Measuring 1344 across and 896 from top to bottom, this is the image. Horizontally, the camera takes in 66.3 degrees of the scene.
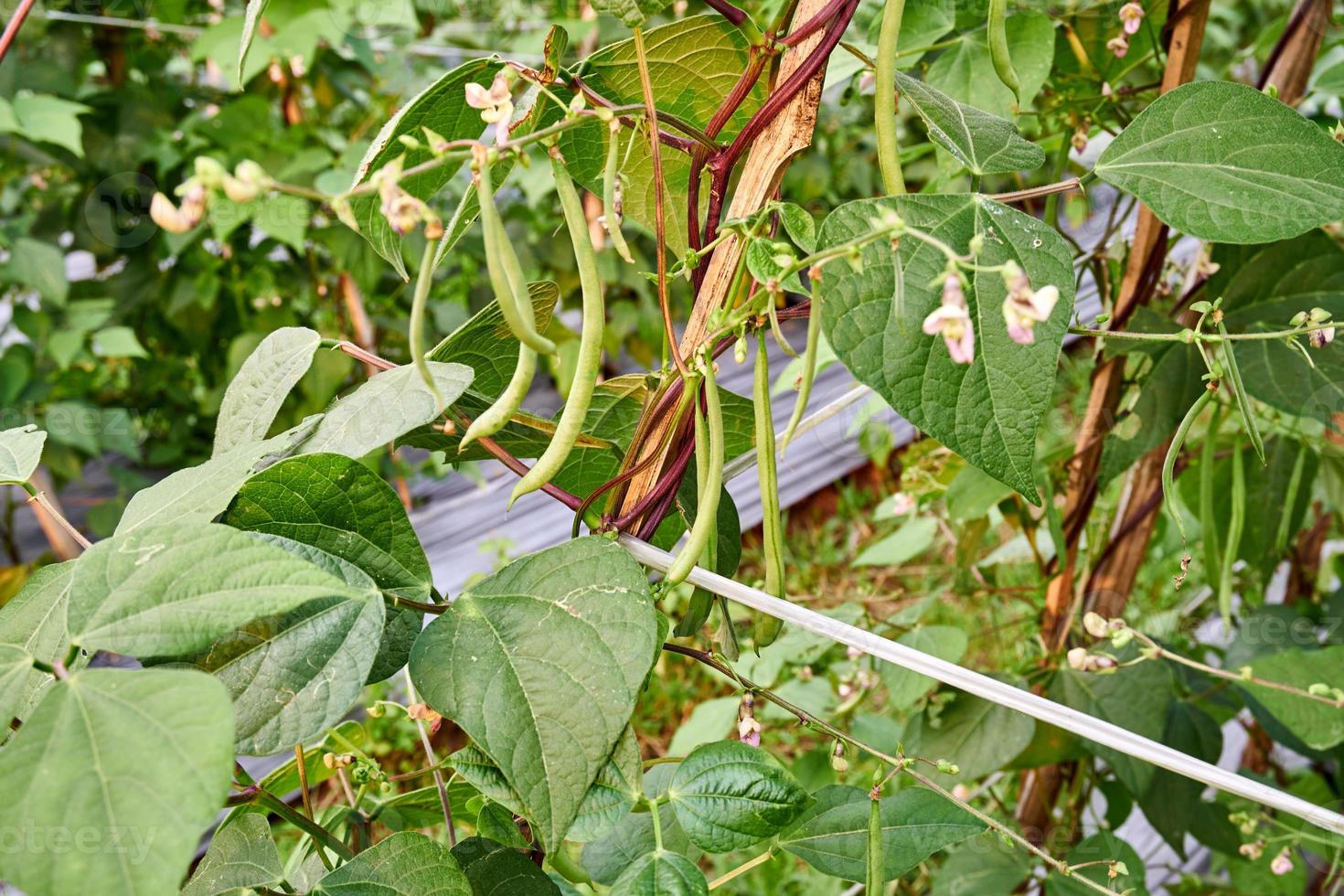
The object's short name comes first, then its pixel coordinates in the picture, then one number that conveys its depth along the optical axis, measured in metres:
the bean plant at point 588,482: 0.29
